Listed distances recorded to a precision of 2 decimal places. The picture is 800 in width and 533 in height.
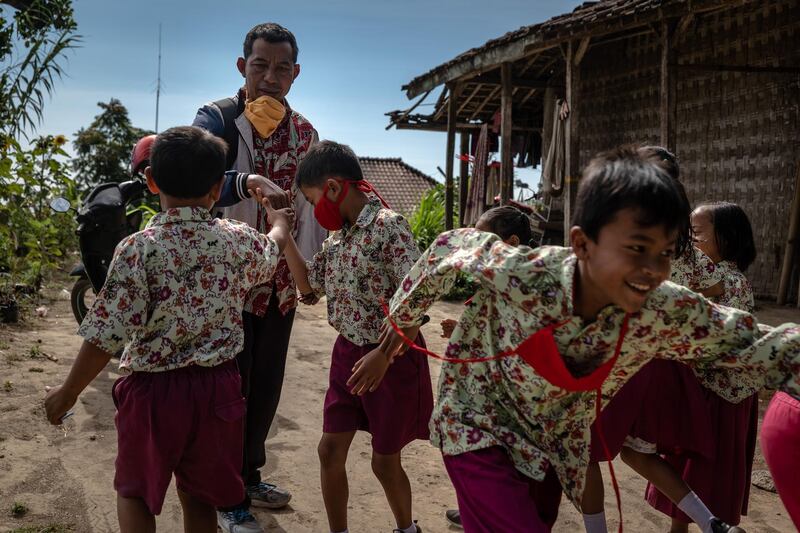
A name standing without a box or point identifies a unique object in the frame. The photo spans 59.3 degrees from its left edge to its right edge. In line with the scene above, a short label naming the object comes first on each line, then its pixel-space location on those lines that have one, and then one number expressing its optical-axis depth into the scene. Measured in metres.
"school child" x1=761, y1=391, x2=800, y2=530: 2.00
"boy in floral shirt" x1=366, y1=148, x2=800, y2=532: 1.64
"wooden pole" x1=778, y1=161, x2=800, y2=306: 7.84
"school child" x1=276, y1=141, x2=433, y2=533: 2.64
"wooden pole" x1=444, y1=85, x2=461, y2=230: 11.62
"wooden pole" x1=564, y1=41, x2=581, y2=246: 8.21
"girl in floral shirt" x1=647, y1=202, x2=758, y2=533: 2.56
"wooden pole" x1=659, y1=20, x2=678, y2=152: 7.16
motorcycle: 4.90
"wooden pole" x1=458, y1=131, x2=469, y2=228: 13.39
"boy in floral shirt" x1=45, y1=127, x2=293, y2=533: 2.05
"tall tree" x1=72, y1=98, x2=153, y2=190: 18.64
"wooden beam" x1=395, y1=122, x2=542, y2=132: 13.98
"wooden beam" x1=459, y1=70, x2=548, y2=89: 11.10
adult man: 3.05
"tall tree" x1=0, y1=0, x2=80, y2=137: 6.93
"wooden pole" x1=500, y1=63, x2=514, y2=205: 9.68
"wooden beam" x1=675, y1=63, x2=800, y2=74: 7.80
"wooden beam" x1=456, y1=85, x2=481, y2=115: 12.06
